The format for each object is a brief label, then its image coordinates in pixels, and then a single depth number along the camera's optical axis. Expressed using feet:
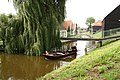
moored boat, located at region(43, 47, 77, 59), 34.42
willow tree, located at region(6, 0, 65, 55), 36.73
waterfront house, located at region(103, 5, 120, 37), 54.14
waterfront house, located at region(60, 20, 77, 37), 76.27
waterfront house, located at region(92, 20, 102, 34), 100.30
